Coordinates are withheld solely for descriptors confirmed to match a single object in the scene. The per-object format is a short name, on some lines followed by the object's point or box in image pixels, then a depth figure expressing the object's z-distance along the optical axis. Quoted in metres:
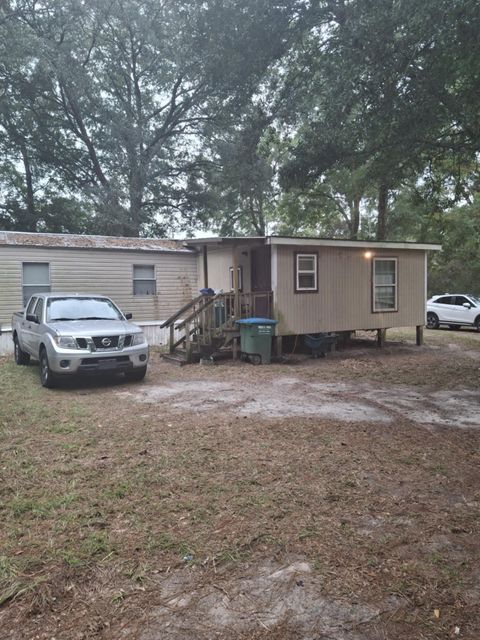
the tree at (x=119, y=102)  19.62
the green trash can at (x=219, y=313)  11.32
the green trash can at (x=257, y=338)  10.26
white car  17.59
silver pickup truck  7.28
